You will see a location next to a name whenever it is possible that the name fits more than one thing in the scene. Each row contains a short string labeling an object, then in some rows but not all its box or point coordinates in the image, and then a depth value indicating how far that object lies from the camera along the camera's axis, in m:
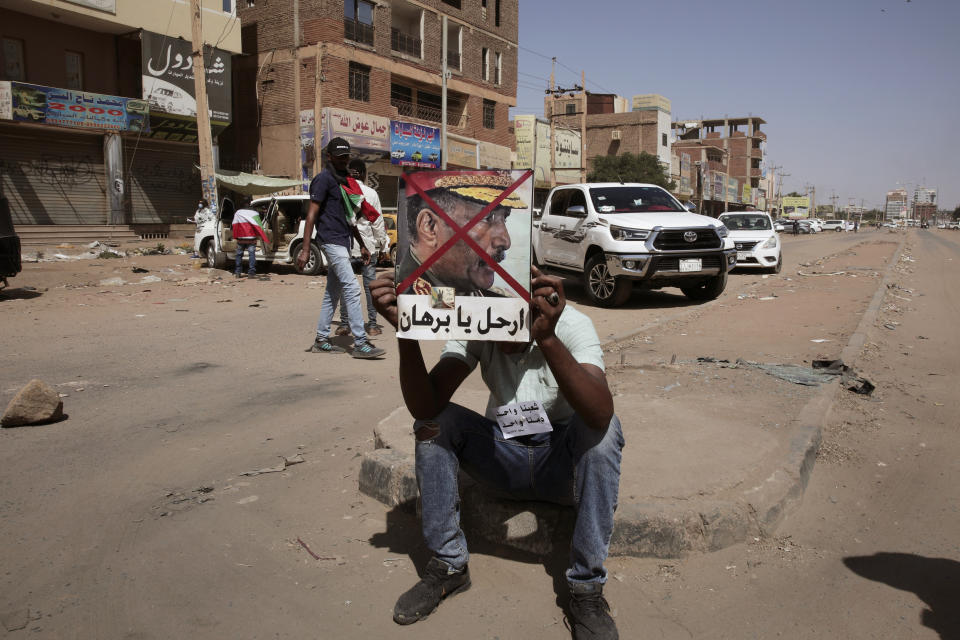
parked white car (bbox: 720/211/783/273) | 16.70
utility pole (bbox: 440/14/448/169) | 27.56
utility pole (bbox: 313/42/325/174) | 24.61
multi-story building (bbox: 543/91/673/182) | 57.03
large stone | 4.18
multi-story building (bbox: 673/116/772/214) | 71.56
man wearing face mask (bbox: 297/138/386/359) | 6.22
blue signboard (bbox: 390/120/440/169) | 29.38
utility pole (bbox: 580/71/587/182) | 34.19
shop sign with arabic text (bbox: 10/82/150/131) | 19.36
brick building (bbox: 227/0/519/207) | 26.80
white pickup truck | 9.92
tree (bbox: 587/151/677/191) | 48.66
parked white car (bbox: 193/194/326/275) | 14.78
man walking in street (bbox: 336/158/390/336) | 6.61
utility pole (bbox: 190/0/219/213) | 15.29
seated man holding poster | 2.21
